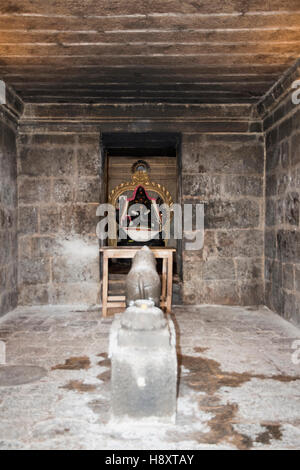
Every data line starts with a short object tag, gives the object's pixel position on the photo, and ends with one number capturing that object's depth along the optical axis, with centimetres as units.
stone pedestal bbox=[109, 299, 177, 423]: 245
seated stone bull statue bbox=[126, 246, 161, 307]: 364
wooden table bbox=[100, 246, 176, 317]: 546
